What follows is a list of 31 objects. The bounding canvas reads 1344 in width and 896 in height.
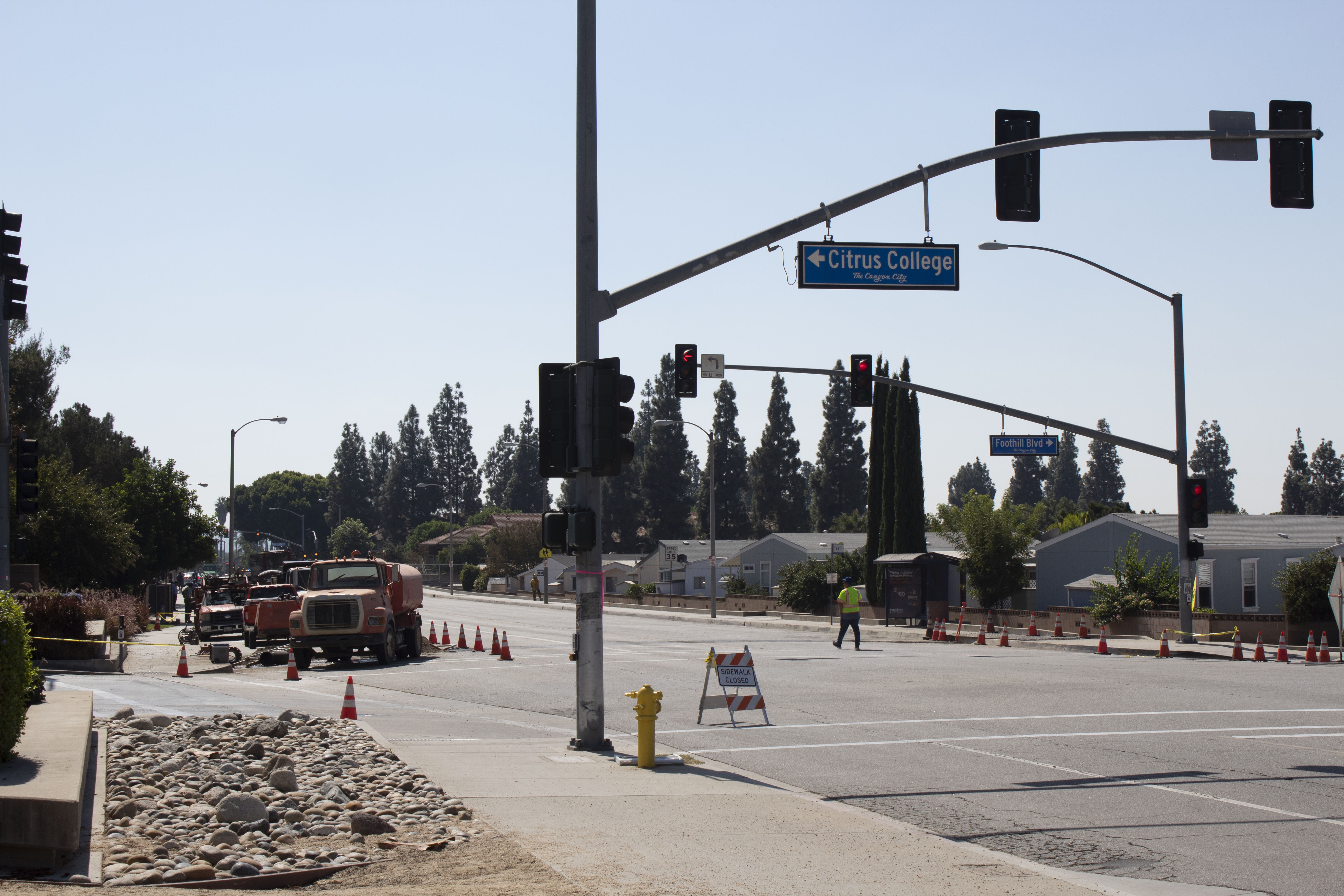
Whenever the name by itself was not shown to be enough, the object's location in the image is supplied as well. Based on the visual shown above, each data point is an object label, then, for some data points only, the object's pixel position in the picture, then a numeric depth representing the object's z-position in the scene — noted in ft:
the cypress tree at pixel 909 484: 175.01
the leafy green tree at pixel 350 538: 481.05
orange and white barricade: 51.62
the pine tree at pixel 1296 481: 418.51
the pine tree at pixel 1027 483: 501.97
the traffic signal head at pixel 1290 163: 45.16
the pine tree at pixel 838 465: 340.39
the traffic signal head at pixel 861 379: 92.73
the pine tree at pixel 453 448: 504.43
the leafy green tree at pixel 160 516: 178.40
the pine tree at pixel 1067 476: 519.19
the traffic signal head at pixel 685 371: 84.28
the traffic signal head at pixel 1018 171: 44.55
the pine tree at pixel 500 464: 562.25
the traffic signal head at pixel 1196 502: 96.89
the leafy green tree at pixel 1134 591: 117.50
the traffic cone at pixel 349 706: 48.67
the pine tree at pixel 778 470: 339.98
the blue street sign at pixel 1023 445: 101.65
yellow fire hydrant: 38.55
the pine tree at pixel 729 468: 347.36
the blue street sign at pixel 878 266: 47.83
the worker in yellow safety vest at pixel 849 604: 96.07
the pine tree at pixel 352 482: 542.98
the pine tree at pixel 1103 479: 495.41
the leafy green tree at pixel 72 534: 129.90
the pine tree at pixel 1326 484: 408.05
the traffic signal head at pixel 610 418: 41.19
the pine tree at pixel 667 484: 356.79
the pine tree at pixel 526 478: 517.55
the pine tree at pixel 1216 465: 481.46
